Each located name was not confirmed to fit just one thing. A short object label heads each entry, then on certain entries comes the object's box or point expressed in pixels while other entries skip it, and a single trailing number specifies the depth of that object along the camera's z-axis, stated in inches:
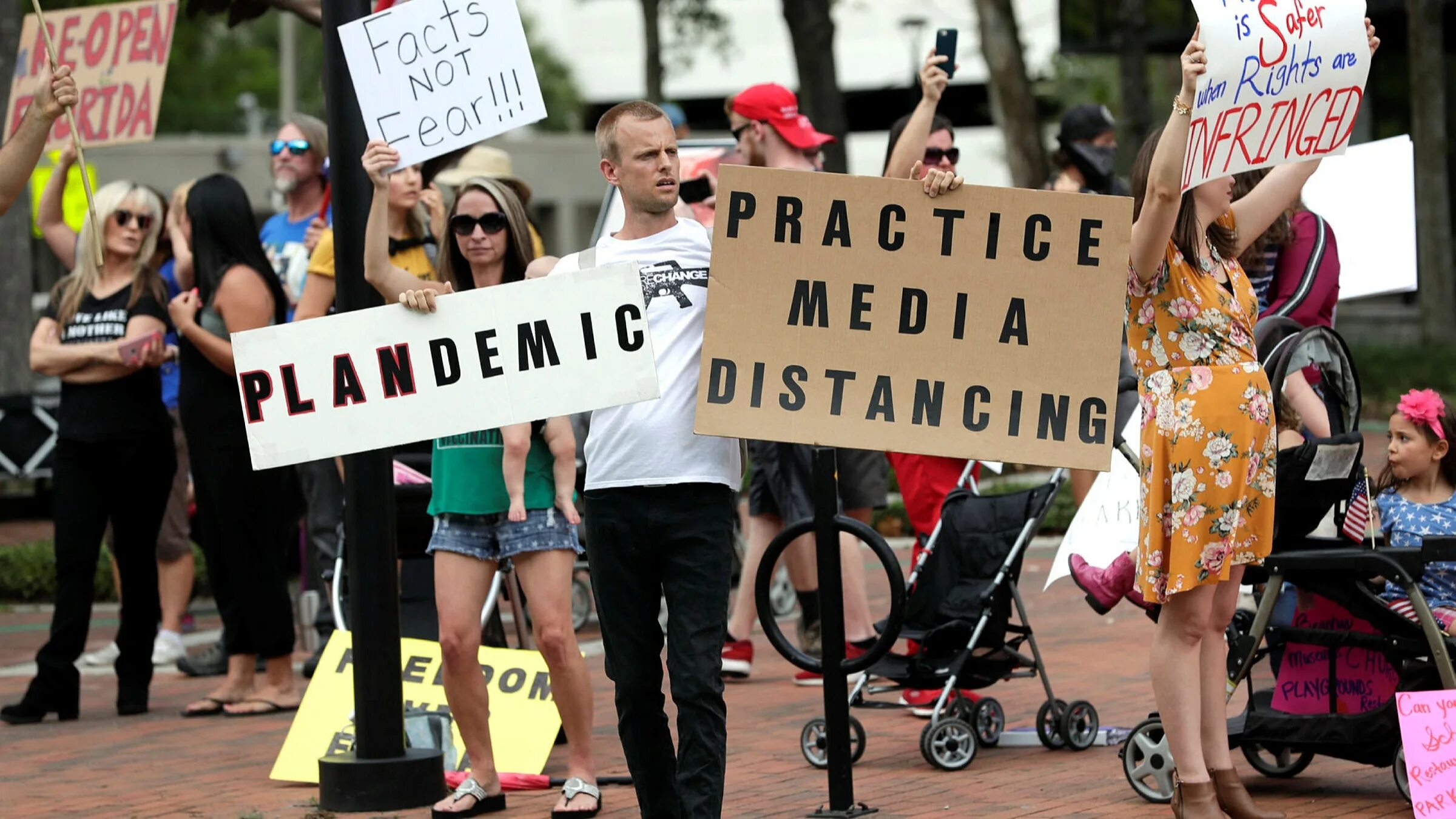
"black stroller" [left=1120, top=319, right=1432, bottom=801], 446.3
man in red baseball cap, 677.3
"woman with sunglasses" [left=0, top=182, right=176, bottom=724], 656.4
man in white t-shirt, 402.6
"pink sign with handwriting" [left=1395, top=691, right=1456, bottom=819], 424.2
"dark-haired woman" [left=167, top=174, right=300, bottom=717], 647.1
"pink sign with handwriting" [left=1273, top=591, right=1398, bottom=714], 467.8
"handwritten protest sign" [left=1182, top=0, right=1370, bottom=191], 414.9
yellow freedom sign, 536.4
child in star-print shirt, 476.4
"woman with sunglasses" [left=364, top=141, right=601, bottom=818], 483.5
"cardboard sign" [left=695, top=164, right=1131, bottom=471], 409.4
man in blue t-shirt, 728.3
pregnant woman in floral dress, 423.2
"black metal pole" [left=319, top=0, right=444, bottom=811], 493.7
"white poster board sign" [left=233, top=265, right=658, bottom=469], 426.3
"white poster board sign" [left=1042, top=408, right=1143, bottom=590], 530.0
